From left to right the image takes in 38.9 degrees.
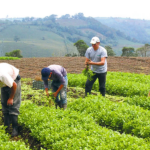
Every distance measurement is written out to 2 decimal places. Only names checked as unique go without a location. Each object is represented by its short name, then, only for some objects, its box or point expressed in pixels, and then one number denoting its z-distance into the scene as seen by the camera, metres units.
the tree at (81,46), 42.42
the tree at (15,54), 40.00
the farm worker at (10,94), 4.25
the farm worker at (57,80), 5.35
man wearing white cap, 7.01
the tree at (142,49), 45.13
